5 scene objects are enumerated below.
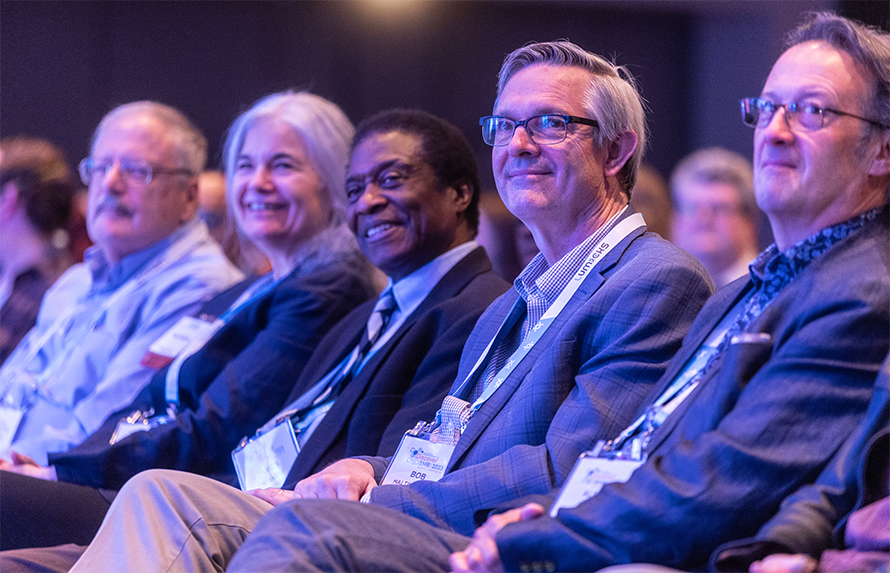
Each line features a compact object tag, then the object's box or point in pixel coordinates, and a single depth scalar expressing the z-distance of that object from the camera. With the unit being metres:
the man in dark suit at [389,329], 4.86
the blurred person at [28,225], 9.02
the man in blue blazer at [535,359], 3.43
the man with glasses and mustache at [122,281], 6.82
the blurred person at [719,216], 8.52
